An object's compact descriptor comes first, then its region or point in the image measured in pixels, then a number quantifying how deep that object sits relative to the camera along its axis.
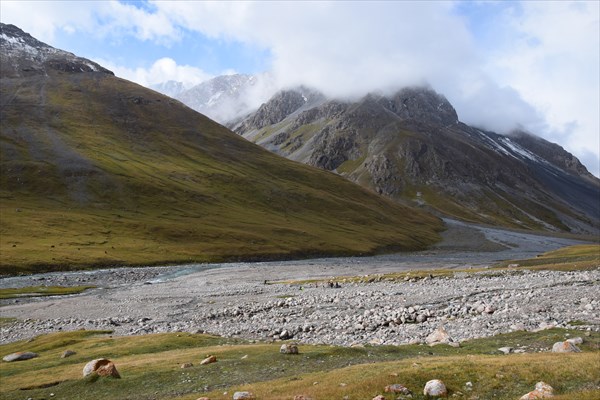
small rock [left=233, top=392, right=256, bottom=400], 20.17
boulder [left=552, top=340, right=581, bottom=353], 27.58
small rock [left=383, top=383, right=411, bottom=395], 19.86
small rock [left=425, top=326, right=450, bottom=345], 34.34
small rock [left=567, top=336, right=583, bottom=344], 29.44
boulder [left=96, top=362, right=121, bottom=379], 26.86
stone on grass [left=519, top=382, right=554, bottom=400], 17.38
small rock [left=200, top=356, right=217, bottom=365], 28.87
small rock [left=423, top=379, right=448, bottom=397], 19.75
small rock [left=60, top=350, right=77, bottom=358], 36.22
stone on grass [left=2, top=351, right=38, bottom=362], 37.56
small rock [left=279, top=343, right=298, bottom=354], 30.08
